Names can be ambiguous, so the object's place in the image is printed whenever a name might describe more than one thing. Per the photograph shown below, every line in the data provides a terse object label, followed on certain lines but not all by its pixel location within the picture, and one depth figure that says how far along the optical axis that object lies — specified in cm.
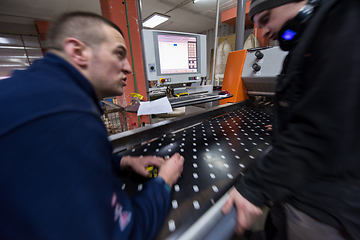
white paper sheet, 105
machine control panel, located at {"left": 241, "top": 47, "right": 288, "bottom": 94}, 142
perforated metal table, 50
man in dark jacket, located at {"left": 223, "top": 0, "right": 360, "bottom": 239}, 39
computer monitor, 150
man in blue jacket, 26
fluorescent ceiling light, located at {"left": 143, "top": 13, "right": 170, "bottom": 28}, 562
